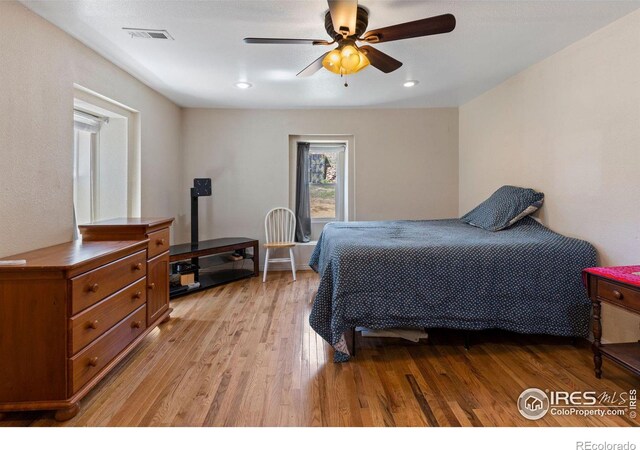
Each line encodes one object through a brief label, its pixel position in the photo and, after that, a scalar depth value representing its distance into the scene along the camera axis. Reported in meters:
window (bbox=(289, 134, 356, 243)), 4.68
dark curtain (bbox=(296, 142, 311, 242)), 4.70
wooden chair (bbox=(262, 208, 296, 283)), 4.53
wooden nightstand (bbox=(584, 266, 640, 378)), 1.66
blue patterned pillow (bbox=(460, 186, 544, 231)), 2.81
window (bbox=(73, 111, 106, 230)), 2.84
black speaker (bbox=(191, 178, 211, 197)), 4.07
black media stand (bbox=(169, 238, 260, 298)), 3.58
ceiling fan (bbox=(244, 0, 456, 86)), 1.71
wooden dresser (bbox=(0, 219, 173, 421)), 1.51
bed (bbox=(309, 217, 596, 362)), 2.11
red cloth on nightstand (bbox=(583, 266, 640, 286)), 1.65
